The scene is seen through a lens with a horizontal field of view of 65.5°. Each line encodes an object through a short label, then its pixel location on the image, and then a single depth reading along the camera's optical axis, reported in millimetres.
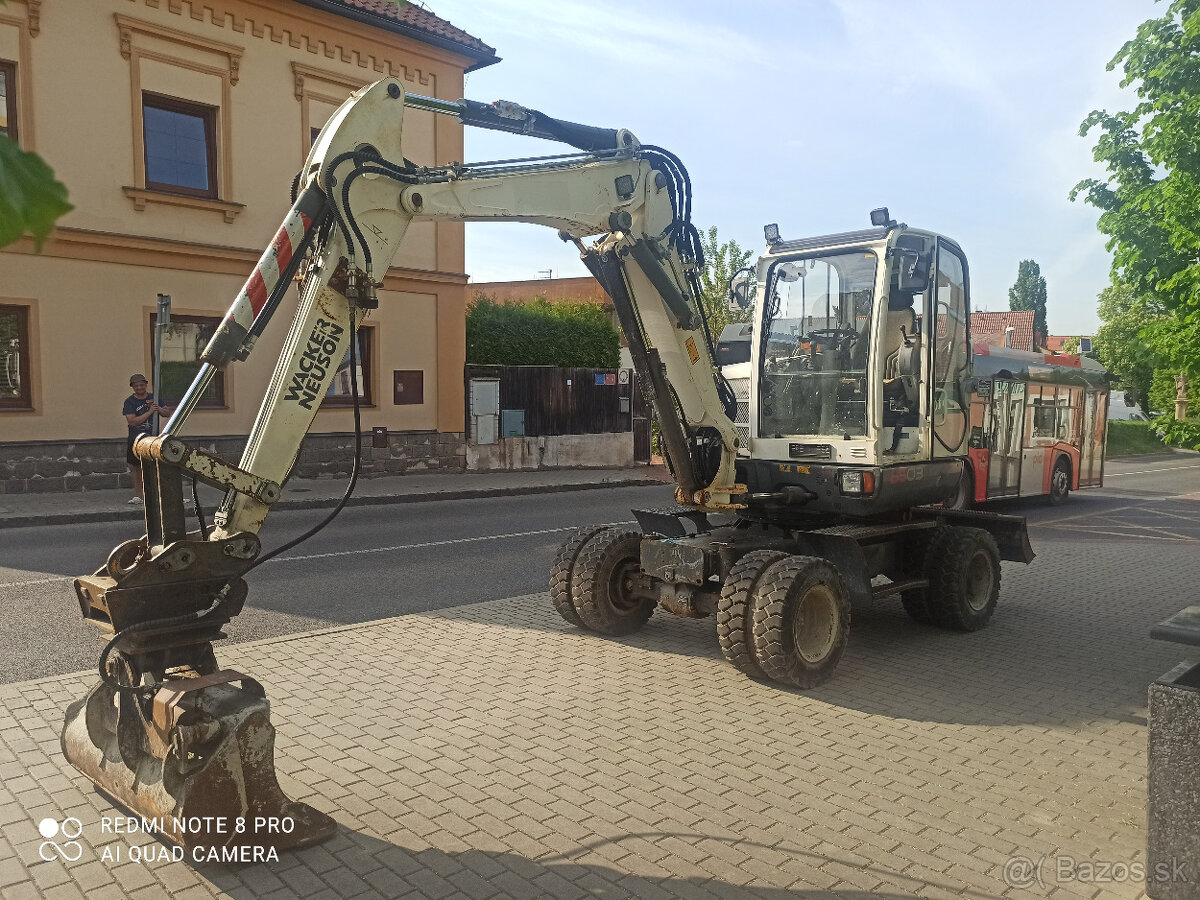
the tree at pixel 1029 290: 80250
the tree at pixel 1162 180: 12523
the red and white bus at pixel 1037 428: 15414
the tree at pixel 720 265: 27128
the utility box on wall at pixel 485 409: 20016
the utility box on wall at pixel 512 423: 20547
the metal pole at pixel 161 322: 13188
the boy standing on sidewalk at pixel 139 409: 13156
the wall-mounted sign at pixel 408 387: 18656
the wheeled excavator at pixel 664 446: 3820
